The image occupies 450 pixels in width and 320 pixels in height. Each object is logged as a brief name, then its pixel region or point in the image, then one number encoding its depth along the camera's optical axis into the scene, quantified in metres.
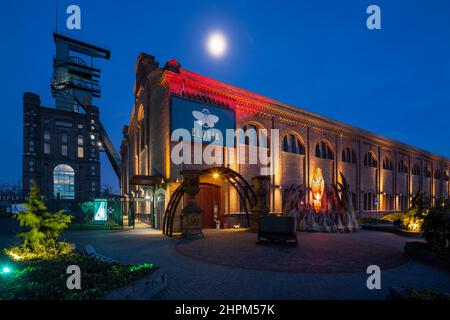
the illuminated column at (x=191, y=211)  14.09
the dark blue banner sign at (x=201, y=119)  17.19
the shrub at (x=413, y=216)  14.93
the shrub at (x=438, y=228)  8.91
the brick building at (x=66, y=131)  46.75
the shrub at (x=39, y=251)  7.87
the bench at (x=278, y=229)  11.74
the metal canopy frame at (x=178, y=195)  15.09
